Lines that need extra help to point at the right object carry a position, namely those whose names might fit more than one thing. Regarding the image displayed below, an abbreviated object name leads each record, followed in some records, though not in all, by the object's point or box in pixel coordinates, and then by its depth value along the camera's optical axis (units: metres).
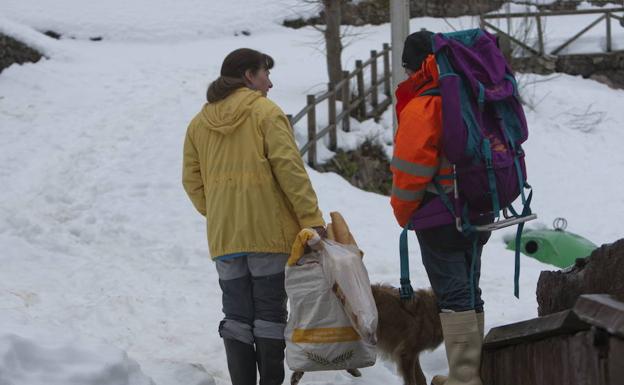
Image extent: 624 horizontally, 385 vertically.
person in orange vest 7.51
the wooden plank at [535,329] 6.41
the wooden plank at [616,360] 5.66
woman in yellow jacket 8.51
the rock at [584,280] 6.79
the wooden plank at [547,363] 6.19
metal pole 17.42
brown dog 9.78
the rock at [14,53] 27.84
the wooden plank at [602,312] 5.46
